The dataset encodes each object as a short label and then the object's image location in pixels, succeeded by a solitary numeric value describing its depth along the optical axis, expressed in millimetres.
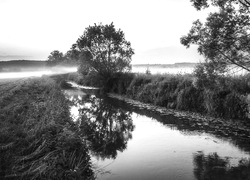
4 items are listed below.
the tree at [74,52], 35312
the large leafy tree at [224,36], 12328
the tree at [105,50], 34188
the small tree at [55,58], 145500
